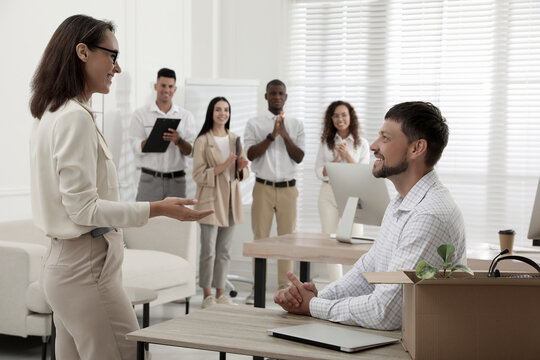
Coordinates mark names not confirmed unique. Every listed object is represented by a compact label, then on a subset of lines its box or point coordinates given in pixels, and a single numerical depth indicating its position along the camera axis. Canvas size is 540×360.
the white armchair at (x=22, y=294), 3.69
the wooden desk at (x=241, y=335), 1.57
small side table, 3.60
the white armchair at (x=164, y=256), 4.50
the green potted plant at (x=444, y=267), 1.48
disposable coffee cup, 3.12
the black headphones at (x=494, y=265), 1.58
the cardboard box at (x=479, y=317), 1.46
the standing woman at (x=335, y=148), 5.51
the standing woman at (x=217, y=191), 5.28
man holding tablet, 5.44
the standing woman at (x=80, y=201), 1.80
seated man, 1.82
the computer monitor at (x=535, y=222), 3.04
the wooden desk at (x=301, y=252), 3.19
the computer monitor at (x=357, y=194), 3.40
